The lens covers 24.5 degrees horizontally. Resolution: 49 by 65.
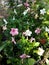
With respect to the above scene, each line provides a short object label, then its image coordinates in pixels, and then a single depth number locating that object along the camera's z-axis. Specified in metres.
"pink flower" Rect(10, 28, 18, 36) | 1.37
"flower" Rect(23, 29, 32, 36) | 1.40
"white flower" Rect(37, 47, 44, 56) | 1.32
